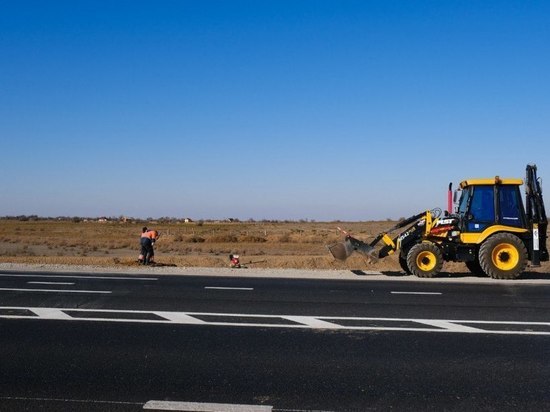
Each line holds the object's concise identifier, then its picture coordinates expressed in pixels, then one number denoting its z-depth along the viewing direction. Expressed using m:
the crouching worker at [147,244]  23.64
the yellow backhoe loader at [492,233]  17.19
